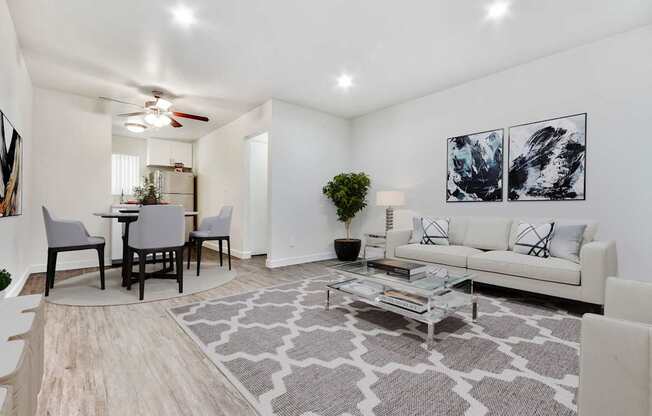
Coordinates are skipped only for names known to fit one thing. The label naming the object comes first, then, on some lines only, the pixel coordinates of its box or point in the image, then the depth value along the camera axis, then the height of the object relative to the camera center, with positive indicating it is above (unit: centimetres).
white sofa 248 -53
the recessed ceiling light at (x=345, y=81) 380 +162
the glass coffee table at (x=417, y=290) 208 -73
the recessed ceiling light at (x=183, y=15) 249 +160
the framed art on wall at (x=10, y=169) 234 +27
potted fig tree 495 +10
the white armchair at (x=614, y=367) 85 -47
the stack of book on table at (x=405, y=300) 213 -72
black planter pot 494 -74
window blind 683 +65
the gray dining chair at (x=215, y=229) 418 -40
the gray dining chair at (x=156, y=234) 300 -34
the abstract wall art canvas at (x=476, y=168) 376 +50
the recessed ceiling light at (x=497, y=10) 245 +165
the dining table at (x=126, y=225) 317 -27
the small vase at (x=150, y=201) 382 +1
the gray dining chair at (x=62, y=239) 302 -40
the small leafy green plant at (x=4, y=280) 177 -48
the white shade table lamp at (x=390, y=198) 440 +10
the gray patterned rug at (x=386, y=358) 145 -95
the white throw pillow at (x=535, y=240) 296 -34
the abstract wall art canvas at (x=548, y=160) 314 +52
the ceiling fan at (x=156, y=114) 409 +123
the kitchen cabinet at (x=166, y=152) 688 +116
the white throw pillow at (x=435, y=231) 379 -34
